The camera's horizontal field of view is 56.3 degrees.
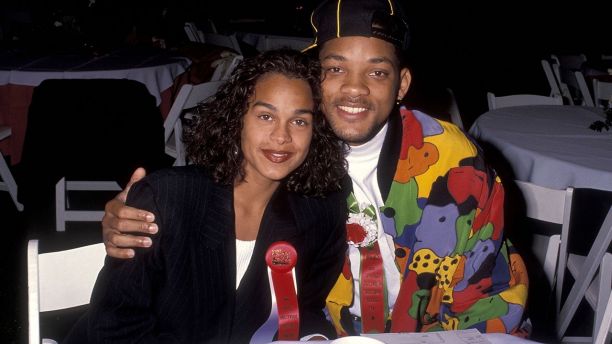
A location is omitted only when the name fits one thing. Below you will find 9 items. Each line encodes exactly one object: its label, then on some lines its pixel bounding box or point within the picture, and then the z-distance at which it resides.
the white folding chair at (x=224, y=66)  4.74
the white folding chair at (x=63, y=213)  3.74
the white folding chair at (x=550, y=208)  2.14
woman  1.55
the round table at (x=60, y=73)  3.87
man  1.71
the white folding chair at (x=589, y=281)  2.02
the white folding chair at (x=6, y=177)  3.89
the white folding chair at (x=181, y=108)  3.54
